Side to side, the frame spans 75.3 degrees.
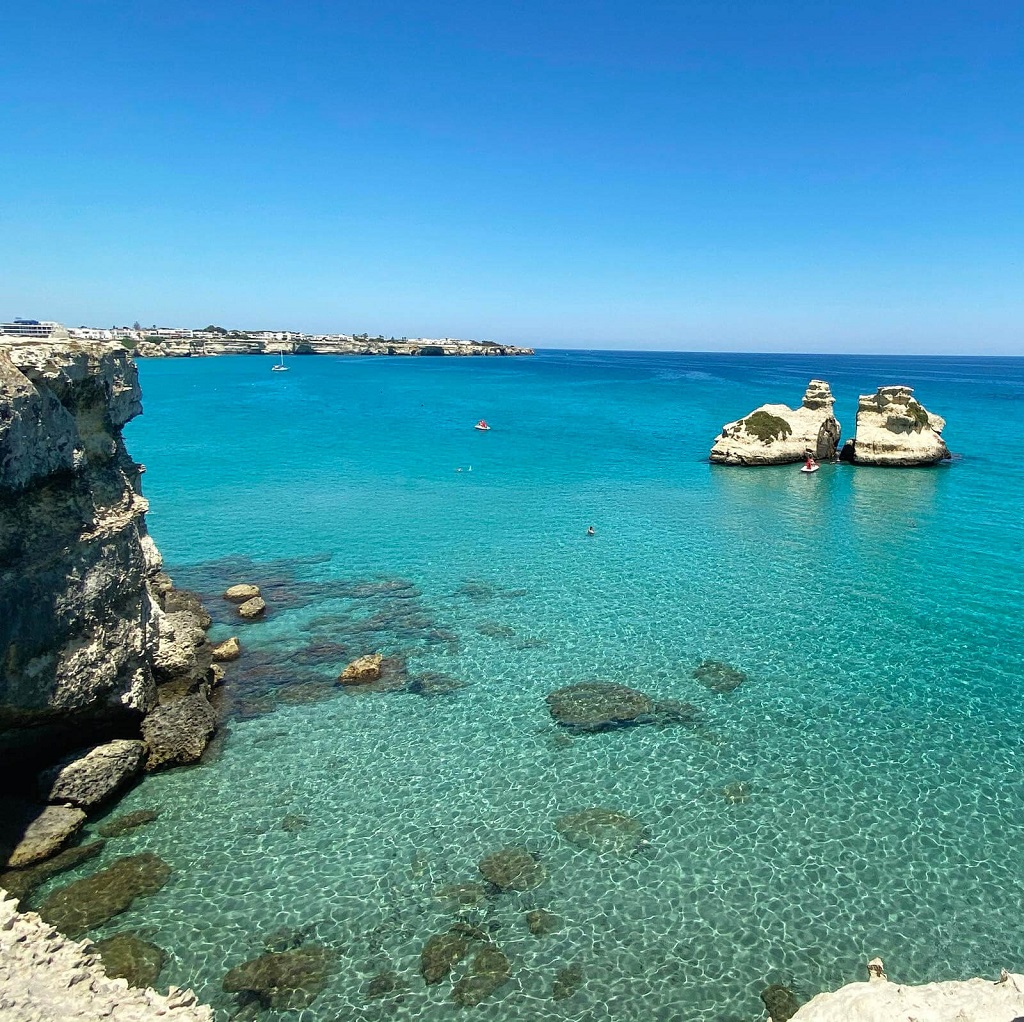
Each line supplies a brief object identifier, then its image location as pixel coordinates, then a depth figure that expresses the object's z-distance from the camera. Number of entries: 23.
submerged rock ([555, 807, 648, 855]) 13.88
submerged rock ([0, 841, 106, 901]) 12.44
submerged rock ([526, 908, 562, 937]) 11.88
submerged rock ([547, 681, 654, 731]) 18.33
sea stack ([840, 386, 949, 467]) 54.56
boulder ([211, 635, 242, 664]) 21.70
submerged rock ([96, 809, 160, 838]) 14.19
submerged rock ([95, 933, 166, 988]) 10.77
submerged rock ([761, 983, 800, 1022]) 10.36
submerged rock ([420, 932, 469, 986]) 11.08
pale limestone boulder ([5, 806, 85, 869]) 13.12
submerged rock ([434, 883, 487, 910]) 12.42
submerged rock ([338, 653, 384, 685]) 20.49
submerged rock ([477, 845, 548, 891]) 12.94
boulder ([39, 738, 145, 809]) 14.43
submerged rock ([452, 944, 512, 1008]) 10.71
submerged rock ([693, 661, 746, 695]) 20.05
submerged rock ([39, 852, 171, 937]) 11.84
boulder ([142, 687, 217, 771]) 16.44
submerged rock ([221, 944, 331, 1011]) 10.60
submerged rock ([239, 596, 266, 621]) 24.83
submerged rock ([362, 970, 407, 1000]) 10.70
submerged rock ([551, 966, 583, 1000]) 10.75
